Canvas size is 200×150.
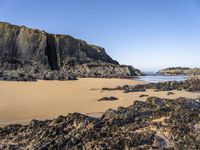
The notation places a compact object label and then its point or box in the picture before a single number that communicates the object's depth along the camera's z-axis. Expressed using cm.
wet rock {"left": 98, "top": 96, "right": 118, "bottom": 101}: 773
